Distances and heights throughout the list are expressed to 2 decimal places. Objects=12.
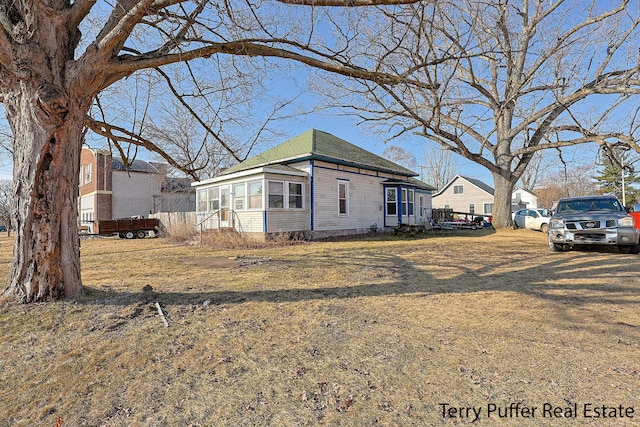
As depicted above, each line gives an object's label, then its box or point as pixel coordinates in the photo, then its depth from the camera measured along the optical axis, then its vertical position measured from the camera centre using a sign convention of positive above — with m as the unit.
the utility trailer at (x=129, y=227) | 18.06 -0.28
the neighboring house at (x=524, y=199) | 45.96 +2.42
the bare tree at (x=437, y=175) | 47.36 +6.28
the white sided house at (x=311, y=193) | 13.41 +1.31
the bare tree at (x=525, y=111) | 12.49 +4.94
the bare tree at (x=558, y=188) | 53.28 +4.78
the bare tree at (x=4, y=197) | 32.56 +3.15
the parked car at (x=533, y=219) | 19.52 -0.25
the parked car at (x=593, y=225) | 8.02 -0.29
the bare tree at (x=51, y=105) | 3.67 +1.41
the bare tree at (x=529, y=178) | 46.06 +5.67
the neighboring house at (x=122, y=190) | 24.88 +2.78
